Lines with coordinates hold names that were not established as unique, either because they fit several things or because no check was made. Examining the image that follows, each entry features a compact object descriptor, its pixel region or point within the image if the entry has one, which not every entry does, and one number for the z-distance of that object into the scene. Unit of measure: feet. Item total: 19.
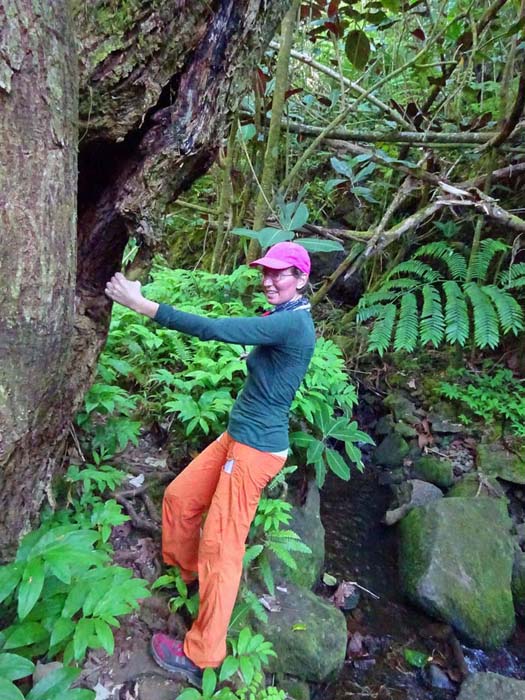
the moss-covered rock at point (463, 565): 12.67
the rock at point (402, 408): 19.61
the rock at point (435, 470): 17.42
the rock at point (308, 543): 11.86
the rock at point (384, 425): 19.53
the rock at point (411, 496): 15.81
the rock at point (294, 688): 9.83
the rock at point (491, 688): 10.57
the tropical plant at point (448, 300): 17.07
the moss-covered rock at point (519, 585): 13.76
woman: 7.94
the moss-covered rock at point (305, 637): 10.07
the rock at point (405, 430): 19.02
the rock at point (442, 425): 18.98
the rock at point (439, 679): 11.29
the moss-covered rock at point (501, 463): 17.21
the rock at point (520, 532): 15.57
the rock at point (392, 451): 18.67
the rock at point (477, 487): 16.54
